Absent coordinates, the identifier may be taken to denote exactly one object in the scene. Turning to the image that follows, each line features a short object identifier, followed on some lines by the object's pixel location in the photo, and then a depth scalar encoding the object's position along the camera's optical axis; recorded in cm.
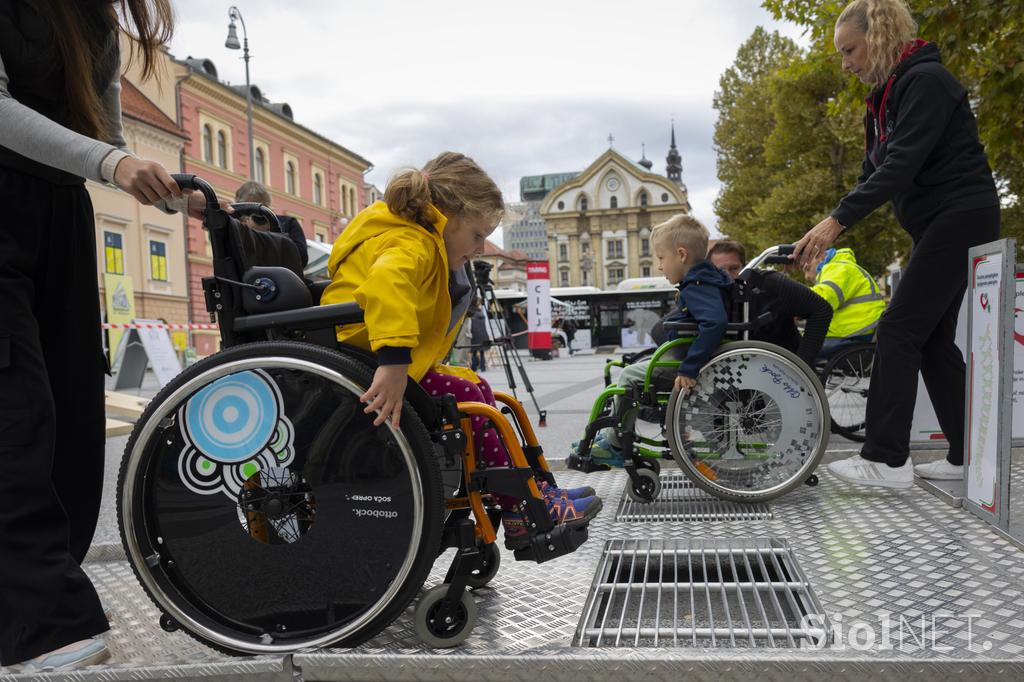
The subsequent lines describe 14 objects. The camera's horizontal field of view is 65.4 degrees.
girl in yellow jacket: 180
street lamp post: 2116
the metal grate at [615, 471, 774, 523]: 306
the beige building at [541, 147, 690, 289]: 9012
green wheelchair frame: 329
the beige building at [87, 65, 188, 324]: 2803
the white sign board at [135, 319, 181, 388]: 932
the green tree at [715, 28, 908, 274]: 1964
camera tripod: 663
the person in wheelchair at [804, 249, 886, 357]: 514
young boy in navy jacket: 325
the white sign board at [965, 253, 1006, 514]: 273
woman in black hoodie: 316
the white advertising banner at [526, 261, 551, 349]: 2077
